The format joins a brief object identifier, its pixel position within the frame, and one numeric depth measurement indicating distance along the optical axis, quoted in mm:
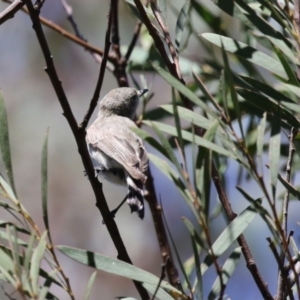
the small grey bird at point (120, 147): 4996
